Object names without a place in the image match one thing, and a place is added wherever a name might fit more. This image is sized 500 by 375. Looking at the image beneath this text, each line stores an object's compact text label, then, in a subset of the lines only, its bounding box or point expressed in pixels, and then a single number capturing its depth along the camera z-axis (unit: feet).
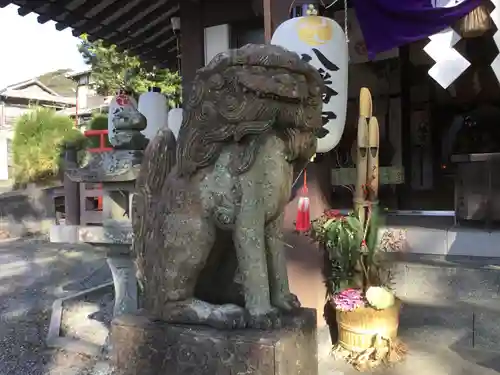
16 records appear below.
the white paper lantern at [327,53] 11.84
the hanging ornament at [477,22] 13.46
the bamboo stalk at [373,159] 13.28
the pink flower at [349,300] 12.23
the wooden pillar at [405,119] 28.40
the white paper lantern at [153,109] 22.57
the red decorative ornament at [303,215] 13.24
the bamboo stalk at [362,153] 13.29
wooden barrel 12.01
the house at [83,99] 80.28
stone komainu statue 5.91
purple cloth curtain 14.02
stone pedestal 5.87
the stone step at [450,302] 12.40
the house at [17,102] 70.23
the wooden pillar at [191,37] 20.20
